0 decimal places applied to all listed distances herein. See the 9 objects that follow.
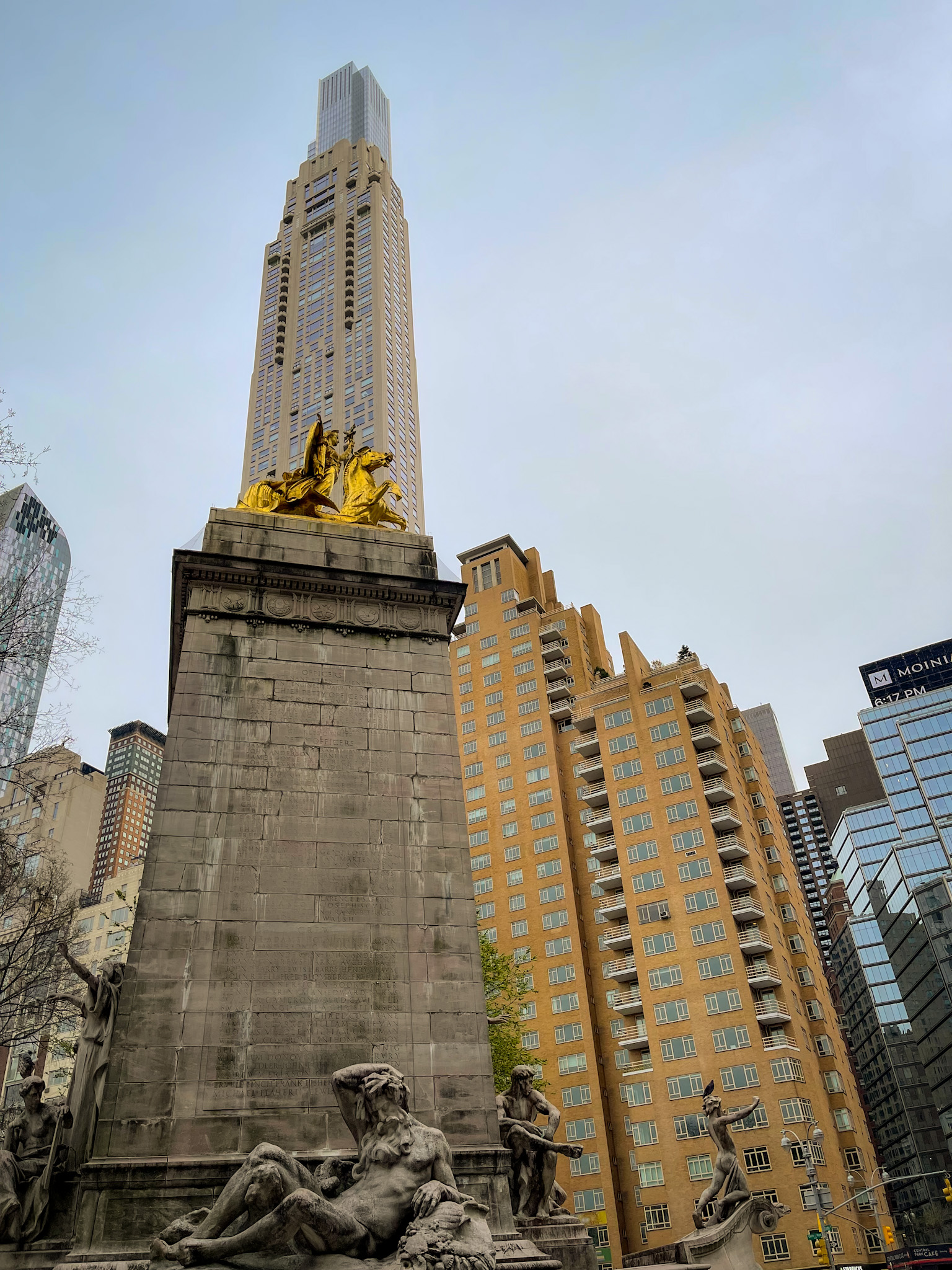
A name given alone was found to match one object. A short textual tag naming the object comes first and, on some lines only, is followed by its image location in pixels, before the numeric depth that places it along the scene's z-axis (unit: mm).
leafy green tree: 37312
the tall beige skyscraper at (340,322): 122875
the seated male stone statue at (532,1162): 14953
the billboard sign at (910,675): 140625
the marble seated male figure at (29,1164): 12320
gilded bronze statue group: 20141
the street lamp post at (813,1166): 43375
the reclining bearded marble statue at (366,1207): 9578
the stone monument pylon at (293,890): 12812
